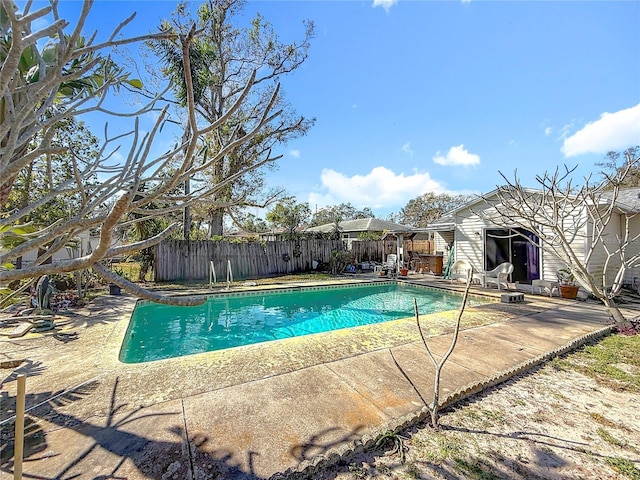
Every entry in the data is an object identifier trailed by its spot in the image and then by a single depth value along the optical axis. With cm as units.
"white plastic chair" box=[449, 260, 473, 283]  1121
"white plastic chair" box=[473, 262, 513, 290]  968
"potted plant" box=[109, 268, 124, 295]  909
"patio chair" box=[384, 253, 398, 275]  1402
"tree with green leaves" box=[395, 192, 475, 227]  3557
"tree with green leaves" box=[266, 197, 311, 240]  2473
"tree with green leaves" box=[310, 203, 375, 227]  4419
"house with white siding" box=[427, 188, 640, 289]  875
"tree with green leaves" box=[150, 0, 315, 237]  1474
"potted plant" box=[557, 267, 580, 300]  834
